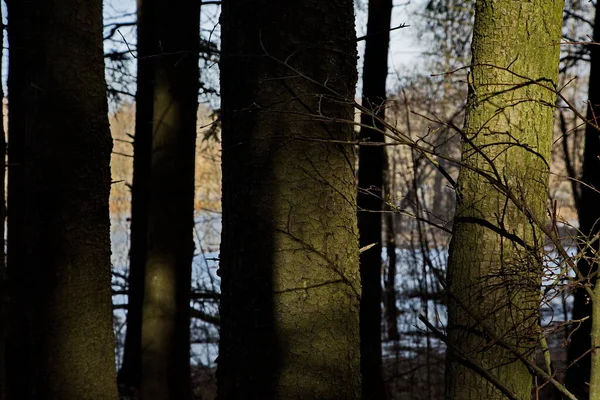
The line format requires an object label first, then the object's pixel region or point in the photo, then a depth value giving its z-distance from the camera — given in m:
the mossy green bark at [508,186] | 5.72
